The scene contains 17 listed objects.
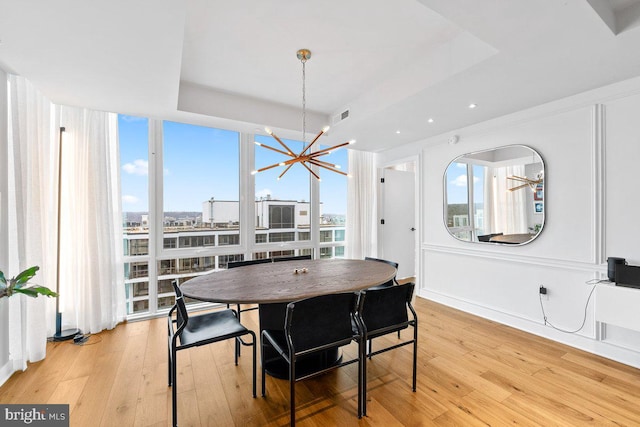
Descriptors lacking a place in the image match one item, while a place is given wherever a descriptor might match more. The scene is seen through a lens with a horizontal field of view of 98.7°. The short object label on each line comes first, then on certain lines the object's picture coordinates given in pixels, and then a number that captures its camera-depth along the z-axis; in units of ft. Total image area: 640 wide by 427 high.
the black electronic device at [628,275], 7.20
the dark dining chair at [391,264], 8.89
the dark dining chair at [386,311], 6.30
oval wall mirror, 9.93
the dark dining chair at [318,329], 5.24
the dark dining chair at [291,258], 10.29
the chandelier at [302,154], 8.16
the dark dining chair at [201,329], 5.65
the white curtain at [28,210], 7.25
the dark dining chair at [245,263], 9.20
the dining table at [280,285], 5.93
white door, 16.93
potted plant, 5.88
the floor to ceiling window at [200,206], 11.16
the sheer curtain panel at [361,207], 15.88
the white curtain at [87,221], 9.45
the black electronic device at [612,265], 7.65
